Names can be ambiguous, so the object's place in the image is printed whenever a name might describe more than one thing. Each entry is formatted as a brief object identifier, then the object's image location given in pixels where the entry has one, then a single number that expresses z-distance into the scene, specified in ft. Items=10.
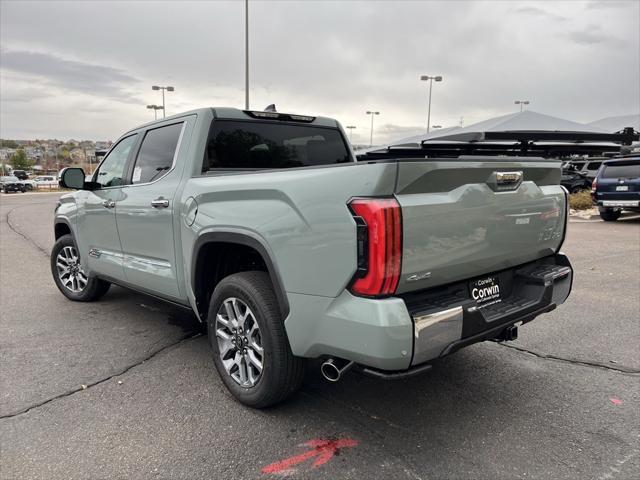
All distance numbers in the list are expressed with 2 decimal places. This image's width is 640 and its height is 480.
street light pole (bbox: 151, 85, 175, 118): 126.11
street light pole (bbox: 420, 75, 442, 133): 124.06
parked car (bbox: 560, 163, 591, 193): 67.62
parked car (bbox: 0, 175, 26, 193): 162.91
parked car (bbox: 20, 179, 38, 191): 170.00
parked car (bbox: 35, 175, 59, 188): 213.13
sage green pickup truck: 7.55
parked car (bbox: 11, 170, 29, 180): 192.32
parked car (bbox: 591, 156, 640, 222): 41.04
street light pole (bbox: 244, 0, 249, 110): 64.80
